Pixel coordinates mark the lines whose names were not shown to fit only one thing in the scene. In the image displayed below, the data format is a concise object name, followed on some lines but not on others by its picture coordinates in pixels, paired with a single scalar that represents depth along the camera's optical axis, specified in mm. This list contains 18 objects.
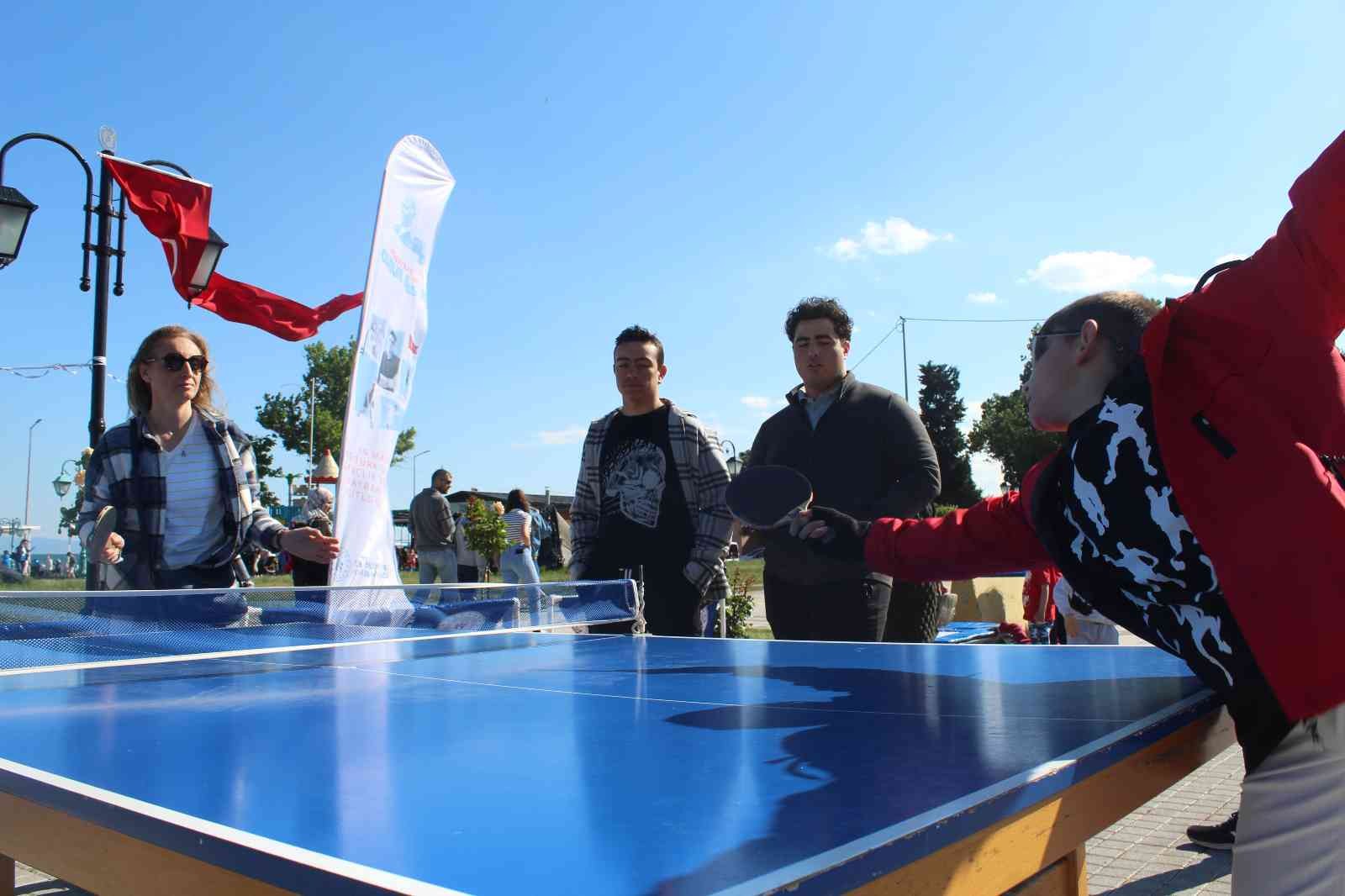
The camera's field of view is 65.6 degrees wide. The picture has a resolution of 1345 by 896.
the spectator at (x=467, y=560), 15891
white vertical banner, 6379
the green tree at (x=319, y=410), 52812
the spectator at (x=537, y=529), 17702
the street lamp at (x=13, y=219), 7992
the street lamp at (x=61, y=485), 38031
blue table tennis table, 1111
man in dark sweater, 4090
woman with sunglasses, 3873
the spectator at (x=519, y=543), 13812
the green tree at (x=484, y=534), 15977
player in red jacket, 1529
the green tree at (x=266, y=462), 48562
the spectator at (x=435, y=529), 12672
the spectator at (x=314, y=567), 9640
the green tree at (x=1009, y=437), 56456
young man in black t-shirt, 4695
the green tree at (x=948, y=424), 64000
